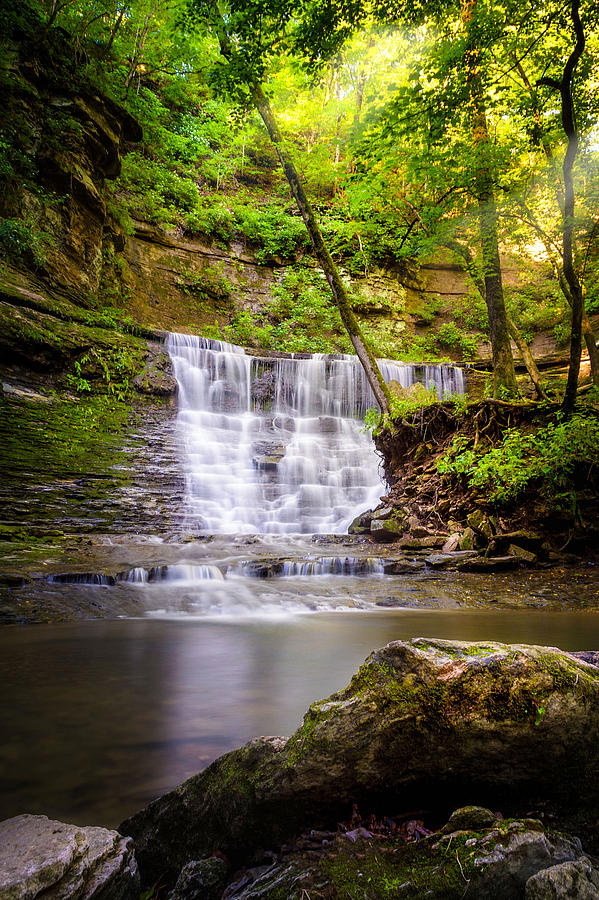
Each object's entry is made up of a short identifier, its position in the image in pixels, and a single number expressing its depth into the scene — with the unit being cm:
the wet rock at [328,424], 1525
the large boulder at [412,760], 111
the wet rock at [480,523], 680
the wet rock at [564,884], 79
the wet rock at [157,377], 1223
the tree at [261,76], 648
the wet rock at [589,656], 166
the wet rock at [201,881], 100
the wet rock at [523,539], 658
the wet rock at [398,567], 634
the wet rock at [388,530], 805
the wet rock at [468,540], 680
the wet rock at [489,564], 623
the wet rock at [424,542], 714
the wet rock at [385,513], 851
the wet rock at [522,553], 634
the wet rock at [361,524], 877
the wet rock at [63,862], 87
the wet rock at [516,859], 84
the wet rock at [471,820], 98
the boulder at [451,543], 688
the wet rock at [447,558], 640
